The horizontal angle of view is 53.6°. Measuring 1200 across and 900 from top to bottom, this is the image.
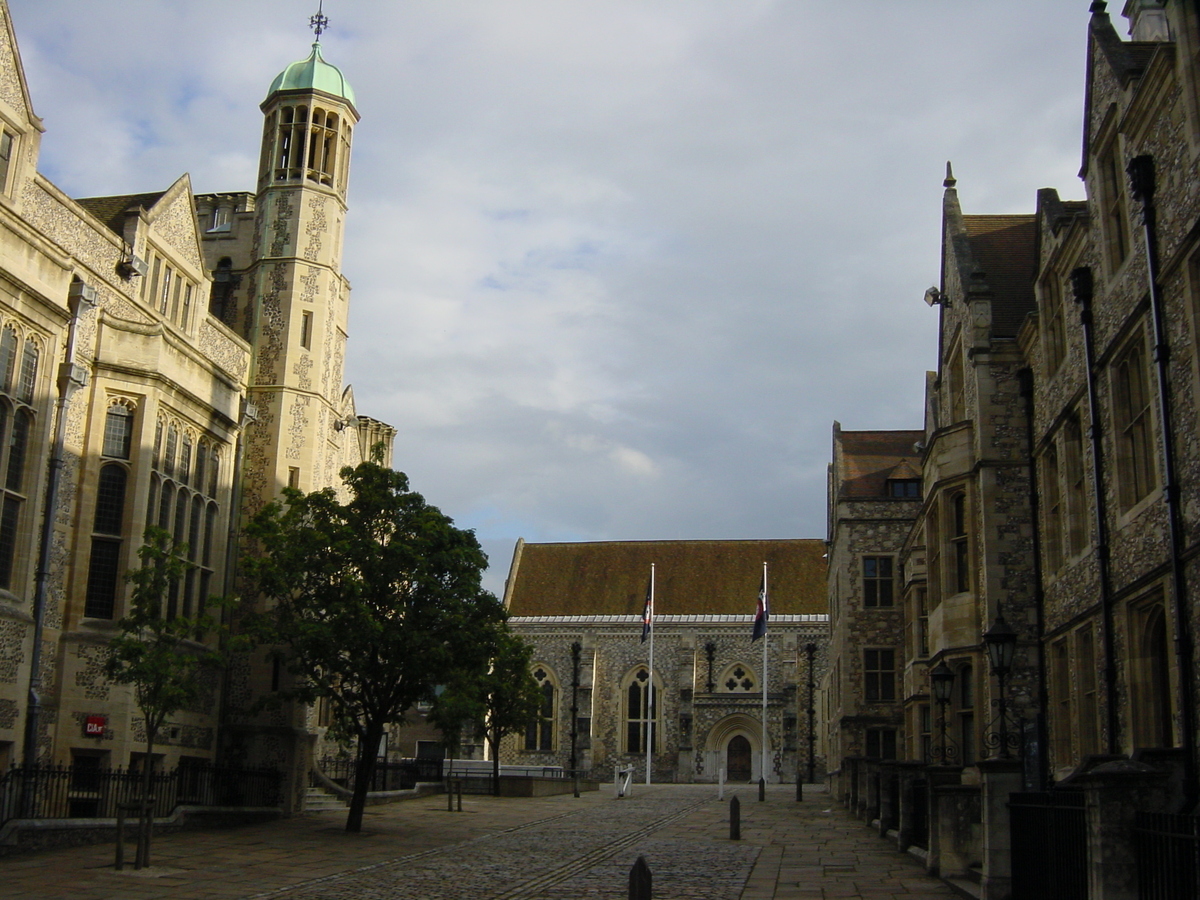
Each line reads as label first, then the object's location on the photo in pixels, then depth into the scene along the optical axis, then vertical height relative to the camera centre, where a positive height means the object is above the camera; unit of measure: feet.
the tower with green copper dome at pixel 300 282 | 92.43 +33.03
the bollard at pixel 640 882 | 26.76 -3.83
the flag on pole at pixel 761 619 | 138.92 +10.69
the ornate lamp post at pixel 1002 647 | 49.65 +3.00
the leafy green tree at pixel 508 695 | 106.35 +0.96
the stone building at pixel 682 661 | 185.26 +7.80
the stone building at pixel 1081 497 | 39.47 +10.19
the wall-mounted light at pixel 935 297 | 80.64 +27.92
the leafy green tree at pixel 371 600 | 73.41 +6.36
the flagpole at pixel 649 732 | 175.48 -3.47
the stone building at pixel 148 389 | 63.77 +19.33
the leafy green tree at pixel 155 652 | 54.95 +1.95
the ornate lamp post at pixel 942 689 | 63.62 +1.53
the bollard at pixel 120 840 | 51.70 -6.33
